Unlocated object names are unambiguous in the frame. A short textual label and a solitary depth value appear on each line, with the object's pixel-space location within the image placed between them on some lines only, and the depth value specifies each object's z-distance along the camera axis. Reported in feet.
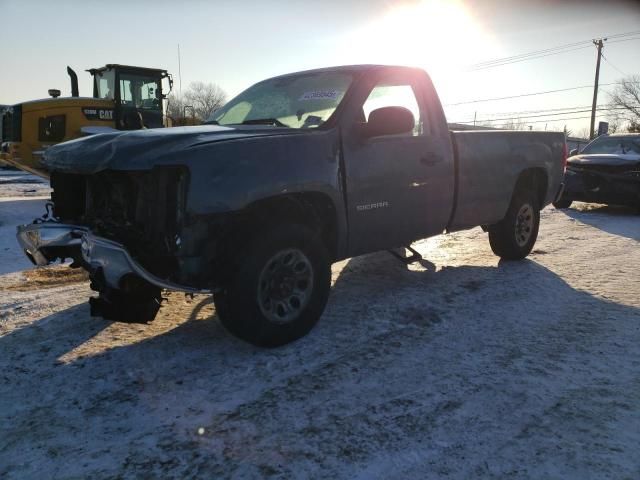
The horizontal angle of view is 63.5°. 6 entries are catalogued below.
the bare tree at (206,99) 185.68
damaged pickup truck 10.48
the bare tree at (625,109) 196.65
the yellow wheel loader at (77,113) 40.24
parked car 33.88
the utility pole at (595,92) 139.95
